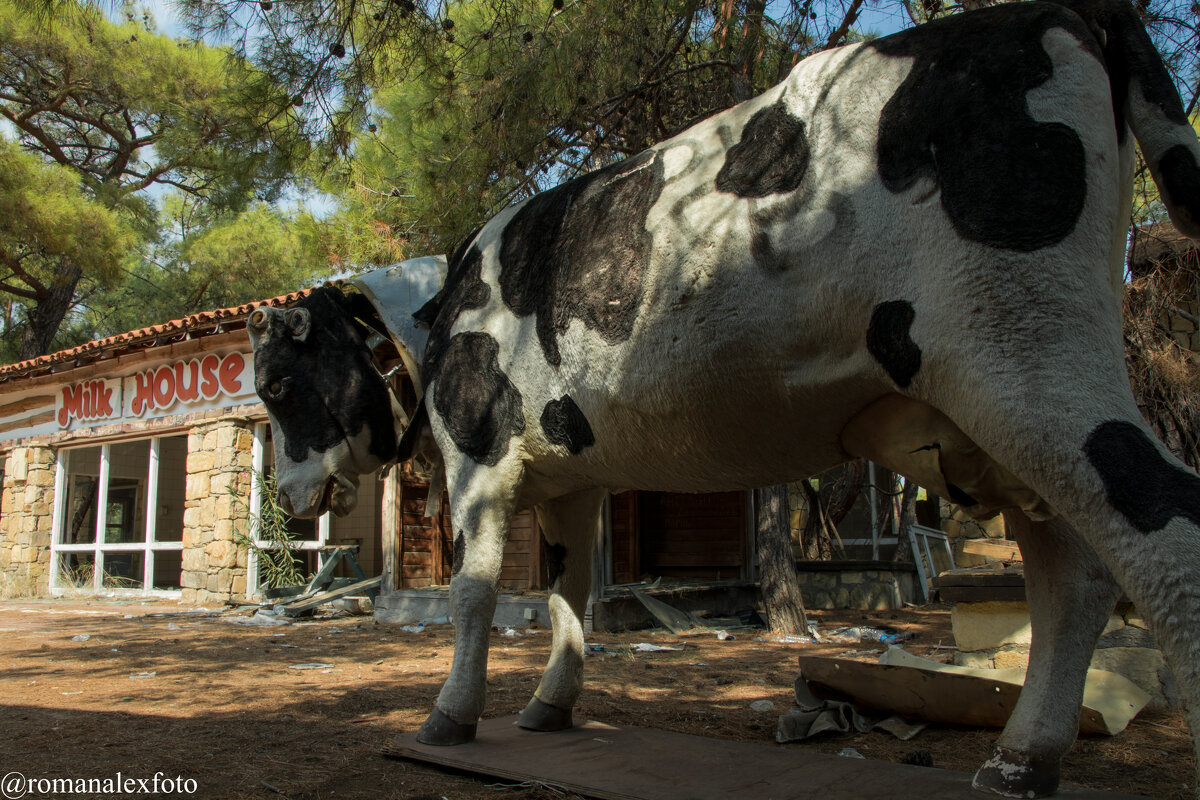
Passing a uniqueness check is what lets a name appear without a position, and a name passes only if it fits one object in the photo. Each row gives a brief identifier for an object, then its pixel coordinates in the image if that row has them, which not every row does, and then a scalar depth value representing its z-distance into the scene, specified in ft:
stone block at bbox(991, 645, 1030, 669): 14.38
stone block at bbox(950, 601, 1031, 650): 15.25
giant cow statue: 5.23
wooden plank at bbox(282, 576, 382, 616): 28.07
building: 31.73
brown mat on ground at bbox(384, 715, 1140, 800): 7.39
